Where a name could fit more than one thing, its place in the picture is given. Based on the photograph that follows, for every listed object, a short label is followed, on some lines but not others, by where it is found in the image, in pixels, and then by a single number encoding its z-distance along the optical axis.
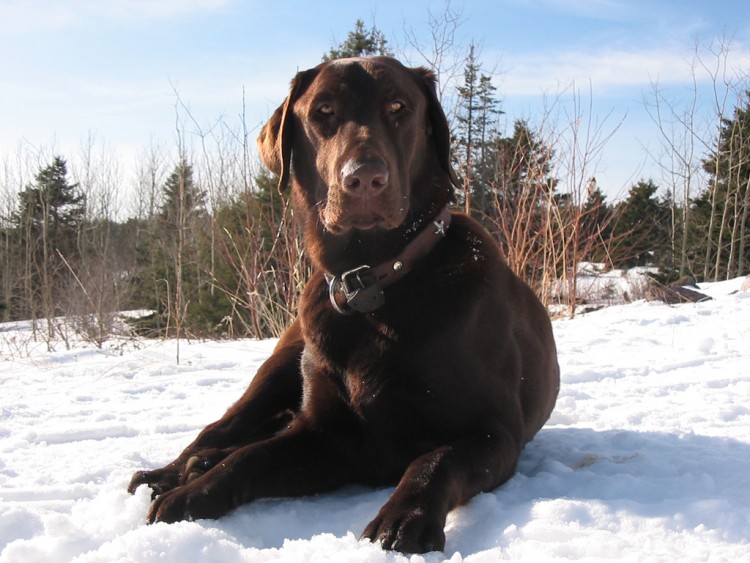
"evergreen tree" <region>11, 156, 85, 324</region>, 30.69
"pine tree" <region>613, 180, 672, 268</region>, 25.73
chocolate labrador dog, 2.07
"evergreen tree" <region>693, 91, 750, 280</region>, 21.28
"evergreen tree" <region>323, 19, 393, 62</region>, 12.23
